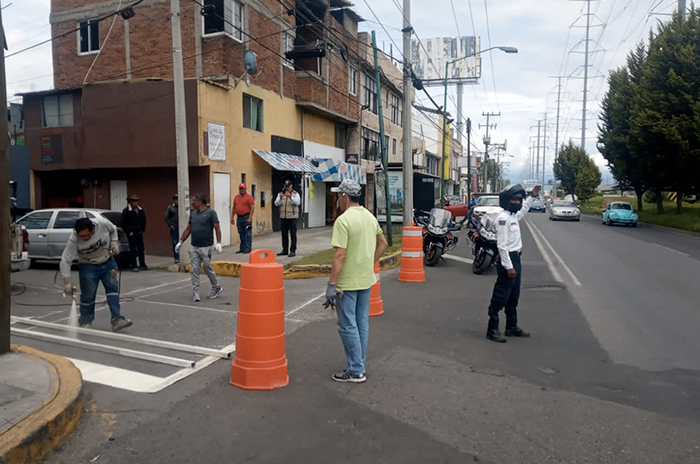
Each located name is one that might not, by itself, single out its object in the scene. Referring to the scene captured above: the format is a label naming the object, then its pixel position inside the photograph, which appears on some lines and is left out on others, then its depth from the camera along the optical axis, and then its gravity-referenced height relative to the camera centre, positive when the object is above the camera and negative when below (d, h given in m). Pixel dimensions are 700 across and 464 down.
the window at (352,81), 28.01 +6.01
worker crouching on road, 6.79 -0.82
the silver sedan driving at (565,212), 38.41 -1.12
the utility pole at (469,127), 44.03 +5.55
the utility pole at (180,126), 12.55 +1.67
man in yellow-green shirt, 5.11 -0.72
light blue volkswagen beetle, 31.84 -1.12
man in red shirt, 14.04 -0.33
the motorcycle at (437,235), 13.64 -0.95
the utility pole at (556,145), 109.11 +10.20
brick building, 16.19 +2.86
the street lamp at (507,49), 23.00 +6.25
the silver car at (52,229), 13.34 -0.72
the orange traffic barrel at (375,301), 8.25 -1.56
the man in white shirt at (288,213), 13.42 -0.37
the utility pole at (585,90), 72.81 +15.05
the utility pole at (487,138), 71.99 +7.71
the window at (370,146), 30.73 +2.99
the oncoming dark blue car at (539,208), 56.53 -1.23
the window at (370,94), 31.00 +5.93
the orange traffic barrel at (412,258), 11.26 -1.26
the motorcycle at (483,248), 12.04 -1.14
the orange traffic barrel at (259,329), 5.05 -1.20
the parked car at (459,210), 27.79 -0.67
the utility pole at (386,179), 16.86 +0.55
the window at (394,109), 37.12 +5.99
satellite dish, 17.54 +4.34
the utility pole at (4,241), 5.54 -0.42
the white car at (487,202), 25.80 -0.28
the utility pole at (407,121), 17.19 +2.39
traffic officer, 6.81 -0.86
